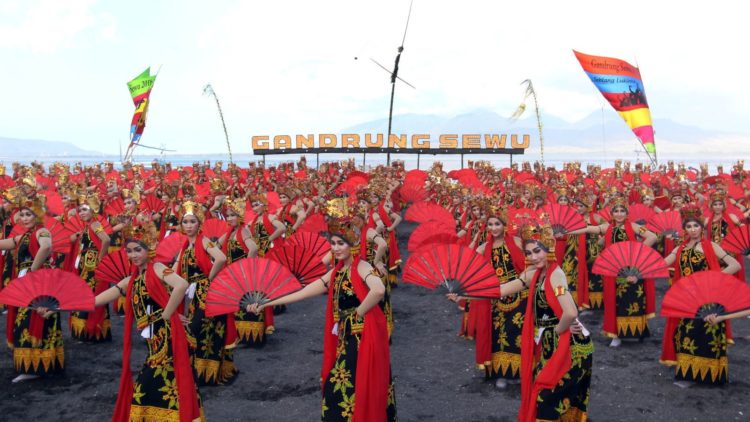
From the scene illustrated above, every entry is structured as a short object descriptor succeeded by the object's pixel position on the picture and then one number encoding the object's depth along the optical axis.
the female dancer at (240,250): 7.77
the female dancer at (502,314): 6.84
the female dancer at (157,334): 4.79
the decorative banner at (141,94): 26.30
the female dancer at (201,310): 6.61
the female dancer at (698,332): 6.66
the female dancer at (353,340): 4.77
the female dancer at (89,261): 8.14
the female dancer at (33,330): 6.98
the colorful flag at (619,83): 17.27
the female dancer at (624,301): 8.51
